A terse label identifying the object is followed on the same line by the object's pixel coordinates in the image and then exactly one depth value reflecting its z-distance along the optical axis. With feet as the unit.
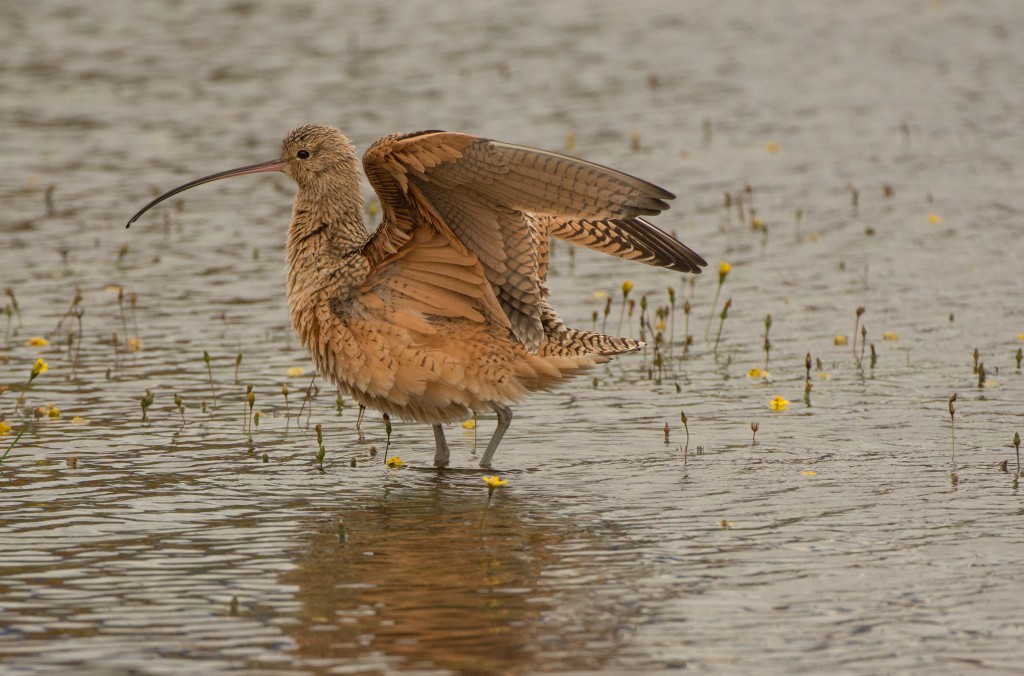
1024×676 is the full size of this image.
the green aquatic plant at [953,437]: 48.91
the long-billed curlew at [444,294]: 48.24
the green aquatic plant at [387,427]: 52.95
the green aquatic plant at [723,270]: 60.39
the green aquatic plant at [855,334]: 58.05
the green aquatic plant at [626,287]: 60.18
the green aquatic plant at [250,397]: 51.97
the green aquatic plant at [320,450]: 49.98
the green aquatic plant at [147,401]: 53.06
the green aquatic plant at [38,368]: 46.09
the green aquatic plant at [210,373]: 56.07
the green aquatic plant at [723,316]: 60.56
